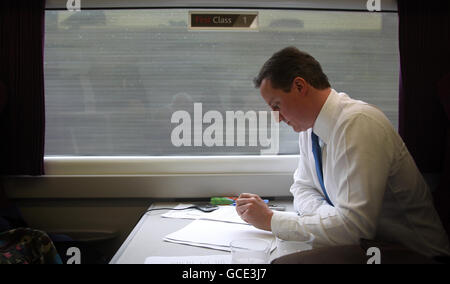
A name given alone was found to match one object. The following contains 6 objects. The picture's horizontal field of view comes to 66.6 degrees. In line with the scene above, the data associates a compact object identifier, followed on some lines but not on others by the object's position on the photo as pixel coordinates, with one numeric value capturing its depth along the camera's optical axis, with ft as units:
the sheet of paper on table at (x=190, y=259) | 3.31
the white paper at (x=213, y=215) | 4.76
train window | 6.32
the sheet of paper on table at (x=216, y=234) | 3.84
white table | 3.49
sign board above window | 6.16
